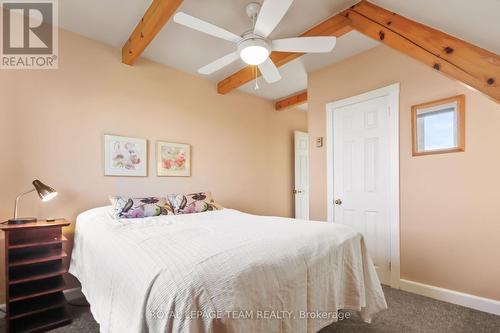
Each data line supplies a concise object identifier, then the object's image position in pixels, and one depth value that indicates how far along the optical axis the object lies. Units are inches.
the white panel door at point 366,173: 106.8
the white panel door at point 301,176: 189.9
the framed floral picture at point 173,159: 121.5
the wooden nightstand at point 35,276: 72.7
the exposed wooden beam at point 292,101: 164.6
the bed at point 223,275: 39.9
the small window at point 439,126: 87.9
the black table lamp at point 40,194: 78.7
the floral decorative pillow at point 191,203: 107.7
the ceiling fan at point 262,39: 64.3
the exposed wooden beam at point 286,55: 86.9
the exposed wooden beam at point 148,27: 75.5
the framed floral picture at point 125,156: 105.5
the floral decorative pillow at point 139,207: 91.4
